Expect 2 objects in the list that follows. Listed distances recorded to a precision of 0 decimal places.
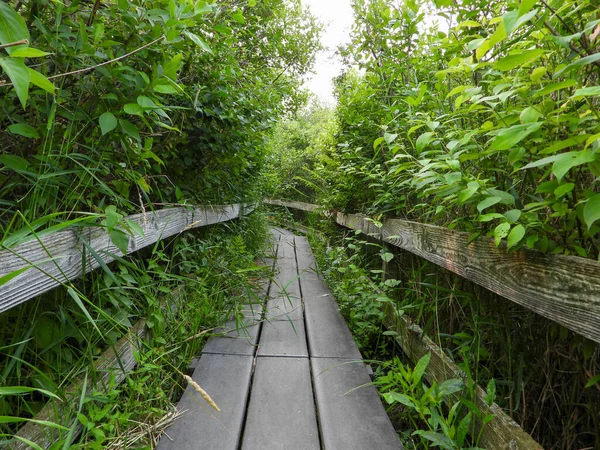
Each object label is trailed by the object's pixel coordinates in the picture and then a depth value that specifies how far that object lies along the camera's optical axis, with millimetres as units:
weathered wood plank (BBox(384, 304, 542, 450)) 1138
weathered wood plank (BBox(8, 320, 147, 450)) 1082
